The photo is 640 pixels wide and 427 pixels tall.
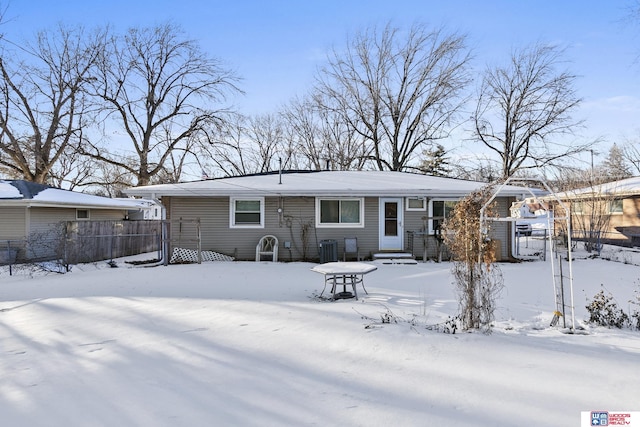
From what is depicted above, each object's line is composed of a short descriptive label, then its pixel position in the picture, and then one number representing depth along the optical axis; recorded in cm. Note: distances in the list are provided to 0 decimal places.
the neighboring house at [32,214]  1306
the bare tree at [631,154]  3114
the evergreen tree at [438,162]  3345
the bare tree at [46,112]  2125
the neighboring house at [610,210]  1540
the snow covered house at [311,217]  1220
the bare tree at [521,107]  2511
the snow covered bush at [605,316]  507
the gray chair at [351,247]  1224
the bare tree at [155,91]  2527
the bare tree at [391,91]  2570
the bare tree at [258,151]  3192
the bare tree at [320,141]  2873
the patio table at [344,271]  673
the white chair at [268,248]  1216
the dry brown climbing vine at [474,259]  474
